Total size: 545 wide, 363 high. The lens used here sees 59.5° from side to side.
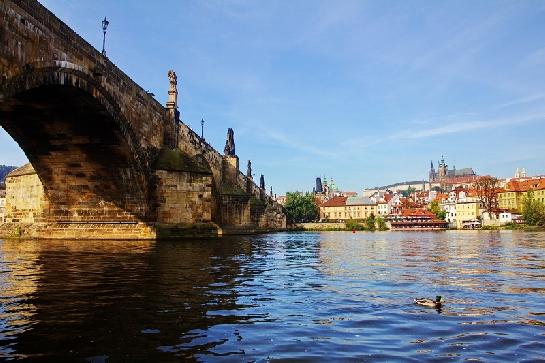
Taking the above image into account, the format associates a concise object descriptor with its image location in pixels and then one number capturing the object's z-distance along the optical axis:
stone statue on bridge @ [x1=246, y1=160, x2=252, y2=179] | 69.19
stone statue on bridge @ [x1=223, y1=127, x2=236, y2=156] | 62.22
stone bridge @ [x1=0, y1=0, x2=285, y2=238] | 16.34
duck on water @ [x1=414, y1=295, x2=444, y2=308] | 8.49
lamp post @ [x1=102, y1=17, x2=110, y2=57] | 25.08
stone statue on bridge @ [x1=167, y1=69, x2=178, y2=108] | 34.09
